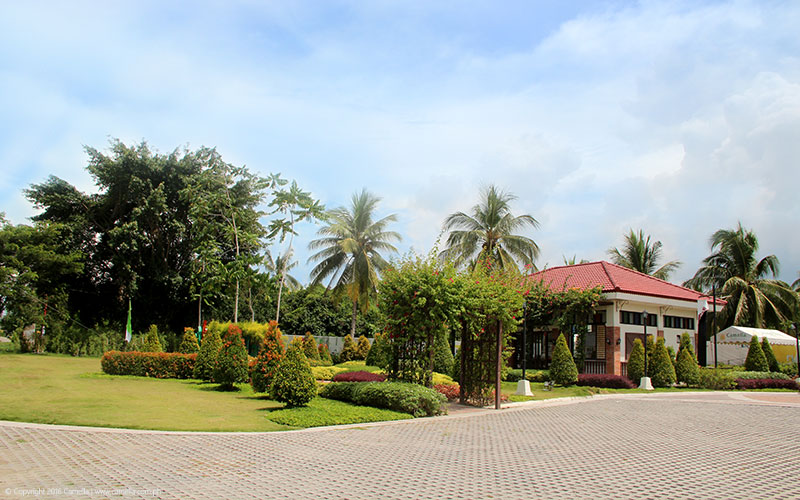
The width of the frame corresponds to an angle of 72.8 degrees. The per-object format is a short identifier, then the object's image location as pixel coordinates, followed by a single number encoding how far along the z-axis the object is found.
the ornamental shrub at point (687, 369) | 23.58
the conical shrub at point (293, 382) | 11.75
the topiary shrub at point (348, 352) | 32.50
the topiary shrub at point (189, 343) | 20.34
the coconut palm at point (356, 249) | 34.94
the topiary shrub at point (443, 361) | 22.56
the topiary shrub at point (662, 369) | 22.67
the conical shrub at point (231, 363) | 15.48
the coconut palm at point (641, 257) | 41.00
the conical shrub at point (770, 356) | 29.08
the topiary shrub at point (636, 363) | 22.80
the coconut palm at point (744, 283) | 38.00
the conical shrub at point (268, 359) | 12.91
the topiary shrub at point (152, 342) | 20.28
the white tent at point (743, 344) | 32.66
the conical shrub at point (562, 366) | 22.00
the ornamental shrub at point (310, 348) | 29.08
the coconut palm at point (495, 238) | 30.95
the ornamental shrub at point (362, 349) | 32.72
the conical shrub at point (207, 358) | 17.52
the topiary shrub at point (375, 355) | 26.36
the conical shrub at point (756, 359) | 28.02
